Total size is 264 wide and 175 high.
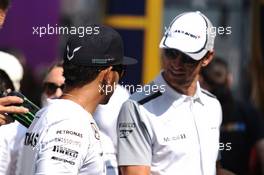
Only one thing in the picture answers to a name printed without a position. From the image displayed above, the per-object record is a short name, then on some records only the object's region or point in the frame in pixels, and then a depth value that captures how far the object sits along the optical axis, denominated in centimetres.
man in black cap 662
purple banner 1902
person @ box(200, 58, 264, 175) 1327
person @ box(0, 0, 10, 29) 793
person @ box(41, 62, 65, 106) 982
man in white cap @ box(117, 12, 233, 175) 827
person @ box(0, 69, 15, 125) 843
